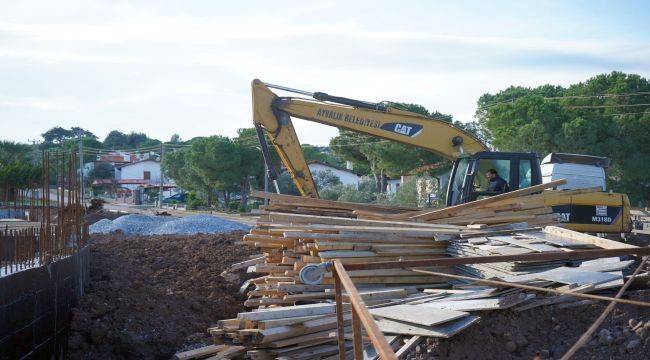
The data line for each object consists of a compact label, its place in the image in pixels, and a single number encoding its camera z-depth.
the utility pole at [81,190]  11.97
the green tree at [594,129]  34.34
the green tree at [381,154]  40.06
